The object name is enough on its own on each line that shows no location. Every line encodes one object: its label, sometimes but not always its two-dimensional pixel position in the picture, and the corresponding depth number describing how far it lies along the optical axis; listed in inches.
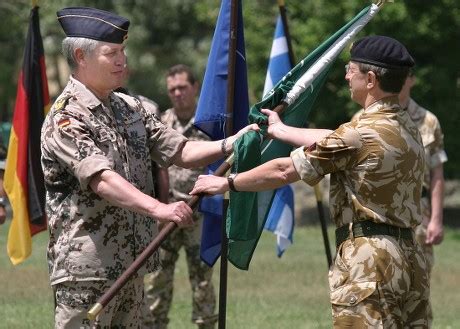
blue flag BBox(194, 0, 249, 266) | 475.6
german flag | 569.3
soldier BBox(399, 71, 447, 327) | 572.4
